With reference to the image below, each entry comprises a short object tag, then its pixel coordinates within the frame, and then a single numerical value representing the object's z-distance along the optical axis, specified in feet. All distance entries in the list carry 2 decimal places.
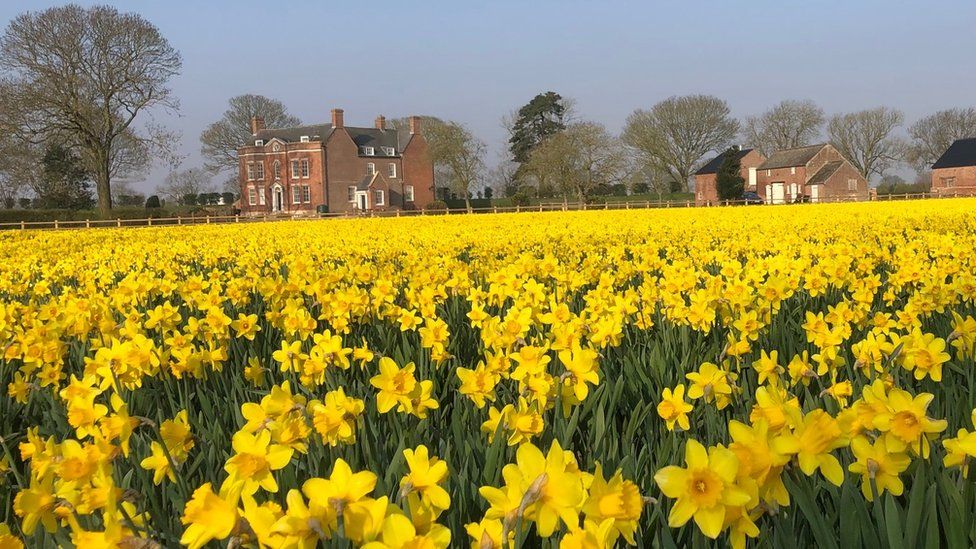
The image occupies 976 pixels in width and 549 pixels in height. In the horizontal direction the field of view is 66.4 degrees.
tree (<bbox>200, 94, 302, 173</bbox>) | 229.25
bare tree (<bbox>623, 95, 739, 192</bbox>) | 223.71
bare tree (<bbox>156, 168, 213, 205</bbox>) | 271.28
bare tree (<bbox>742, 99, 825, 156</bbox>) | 248.93
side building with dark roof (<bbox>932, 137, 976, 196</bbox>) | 198.18
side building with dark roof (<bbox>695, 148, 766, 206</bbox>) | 213.25
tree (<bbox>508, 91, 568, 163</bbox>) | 245.04
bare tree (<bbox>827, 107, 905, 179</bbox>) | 237.45
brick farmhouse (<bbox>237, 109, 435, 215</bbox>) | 204.64
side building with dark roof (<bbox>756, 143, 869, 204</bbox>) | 205.46
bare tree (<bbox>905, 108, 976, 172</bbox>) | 253.44
